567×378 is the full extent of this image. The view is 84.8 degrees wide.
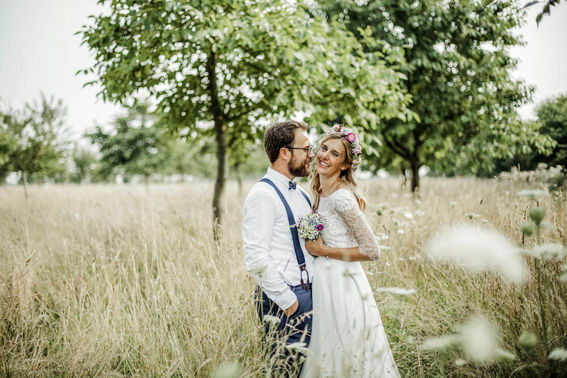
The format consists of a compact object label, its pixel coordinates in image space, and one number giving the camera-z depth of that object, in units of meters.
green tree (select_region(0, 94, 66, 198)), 10.31
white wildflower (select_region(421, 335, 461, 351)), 1.48
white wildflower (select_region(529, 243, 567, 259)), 1.41
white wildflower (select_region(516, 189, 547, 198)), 1.47
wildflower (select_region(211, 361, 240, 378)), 1.39
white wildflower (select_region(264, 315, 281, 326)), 1.79
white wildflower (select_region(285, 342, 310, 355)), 1.56
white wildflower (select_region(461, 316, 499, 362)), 1.31
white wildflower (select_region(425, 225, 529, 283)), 1.45
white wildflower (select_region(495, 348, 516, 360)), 1.31
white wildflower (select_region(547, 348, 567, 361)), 1.39
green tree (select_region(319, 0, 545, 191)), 7.51
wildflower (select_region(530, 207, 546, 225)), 1.36
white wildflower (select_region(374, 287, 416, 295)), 1.38
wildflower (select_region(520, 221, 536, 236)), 1.39
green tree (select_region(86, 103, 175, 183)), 21.77
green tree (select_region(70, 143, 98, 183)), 46.41
